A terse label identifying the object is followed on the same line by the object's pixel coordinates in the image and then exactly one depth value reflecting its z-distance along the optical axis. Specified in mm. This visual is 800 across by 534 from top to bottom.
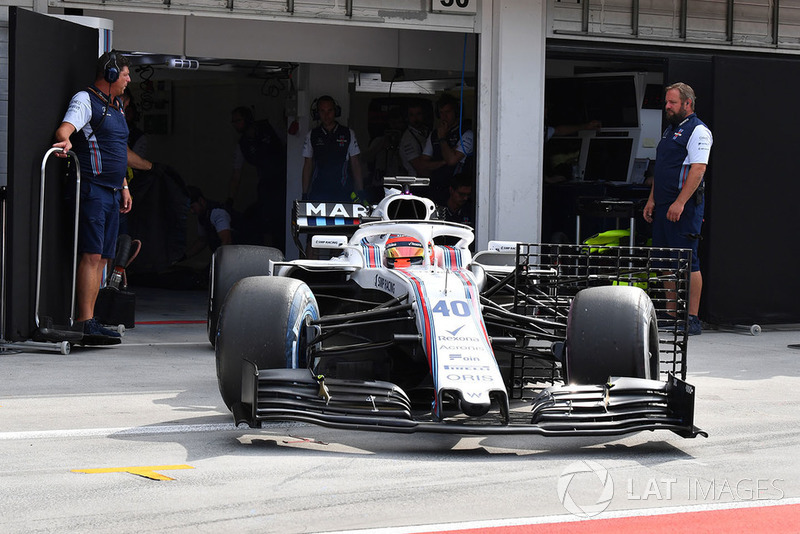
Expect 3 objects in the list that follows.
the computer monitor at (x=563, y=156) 15039
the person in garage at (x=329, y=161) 14422
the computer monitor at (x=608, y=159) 14680
